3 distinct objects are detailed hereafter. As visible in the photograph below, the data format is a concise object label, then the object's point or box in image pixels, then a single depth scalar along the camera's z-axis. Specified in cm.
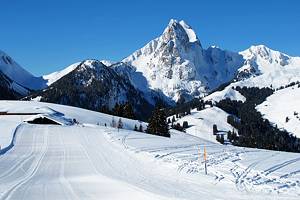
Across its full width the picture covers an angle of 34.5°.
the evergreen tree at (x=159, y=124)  9256
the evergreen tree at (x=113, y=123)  11475
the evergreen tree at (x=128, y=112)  13638
